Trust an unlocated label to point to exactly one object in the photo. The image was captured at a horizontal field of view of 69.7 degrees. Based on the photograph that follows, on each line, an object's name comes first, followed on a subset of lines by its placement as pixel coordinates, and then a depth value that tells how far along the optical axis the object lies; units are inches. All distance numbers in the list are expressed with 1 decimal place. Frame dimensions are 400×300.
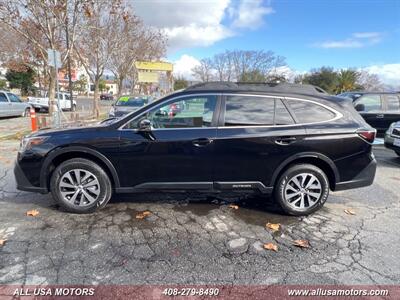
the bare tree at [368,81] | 1811.0
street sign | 379.6
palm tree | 1524.1
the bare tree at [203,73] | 2159.2
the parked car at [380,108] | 382.0
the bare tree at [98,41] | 661.3
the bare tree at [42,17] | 530.0
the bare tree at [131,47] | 893.8
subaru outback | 149.7
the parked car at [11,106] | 634.8
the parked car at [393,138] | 279.4
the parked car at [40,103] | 889.5
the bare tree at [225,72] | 2043.3
